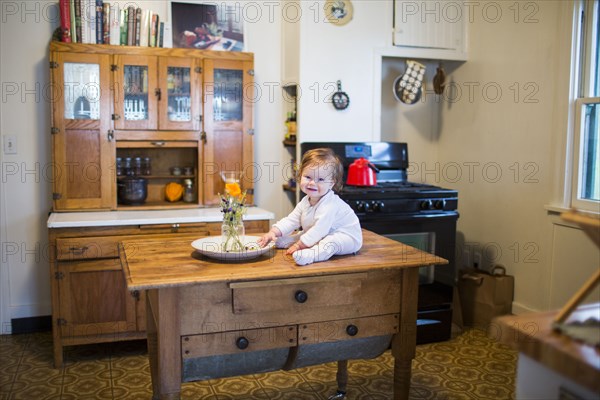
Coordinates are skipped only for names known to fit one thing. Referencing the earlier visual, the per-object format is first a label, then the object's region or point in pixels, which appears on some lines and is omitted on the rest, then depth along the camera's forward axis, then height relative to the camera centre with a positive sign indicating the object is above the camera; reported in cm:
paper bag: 381 -102
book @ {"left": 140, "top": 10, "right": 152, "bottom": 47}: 355 +71
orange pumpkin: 387 -32
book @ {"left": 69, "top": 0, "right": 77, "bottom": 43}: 340 +70
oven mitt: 410 +44
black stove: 349 -49
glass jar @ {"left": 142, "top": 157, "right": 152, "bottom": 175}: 381 -15
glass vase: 215 -35
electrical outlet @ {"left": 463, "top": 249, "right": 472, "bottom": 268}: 439 -87
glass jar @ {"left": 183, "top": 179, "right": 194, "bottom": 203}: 386 -33
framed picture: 378 +80
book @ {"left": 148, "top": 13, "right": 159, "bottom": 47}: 357 +71
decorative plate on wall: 382 +90
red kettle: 370 -19
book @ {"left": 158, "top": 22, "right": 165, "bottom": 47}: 362 +70
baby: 214 -28
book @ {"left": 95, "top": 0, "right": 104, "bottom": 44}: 343 +73
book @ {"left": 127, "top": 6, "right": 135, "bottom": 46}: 351 +73
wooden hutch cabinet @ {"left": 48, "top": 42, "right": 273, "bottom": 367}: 327 +0
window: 335 +19
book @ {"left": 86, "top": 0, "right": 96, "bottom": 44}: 342 +74
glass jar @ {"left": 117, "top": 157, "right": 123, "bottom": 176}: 372 -16
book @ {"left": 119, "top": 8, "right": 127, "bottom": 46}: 350 +73
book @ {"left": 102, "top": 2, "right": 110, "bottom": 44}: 346 +73
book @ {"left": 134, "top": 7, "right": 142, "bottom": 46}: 353 +74
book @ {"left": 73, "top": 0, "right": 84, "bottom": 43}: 340 +72
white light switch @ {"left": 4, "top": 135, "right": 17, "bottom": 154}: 364 -1
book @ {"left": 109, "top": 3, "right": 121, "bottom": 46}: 347 +72
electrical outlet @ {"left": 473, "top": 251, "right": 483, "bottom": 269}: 427 -85
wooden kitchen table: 192 -58
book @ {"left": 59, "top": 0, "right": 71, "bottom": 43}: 338 +72
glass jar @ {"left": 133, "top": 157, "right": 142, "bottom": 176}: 378 -15
